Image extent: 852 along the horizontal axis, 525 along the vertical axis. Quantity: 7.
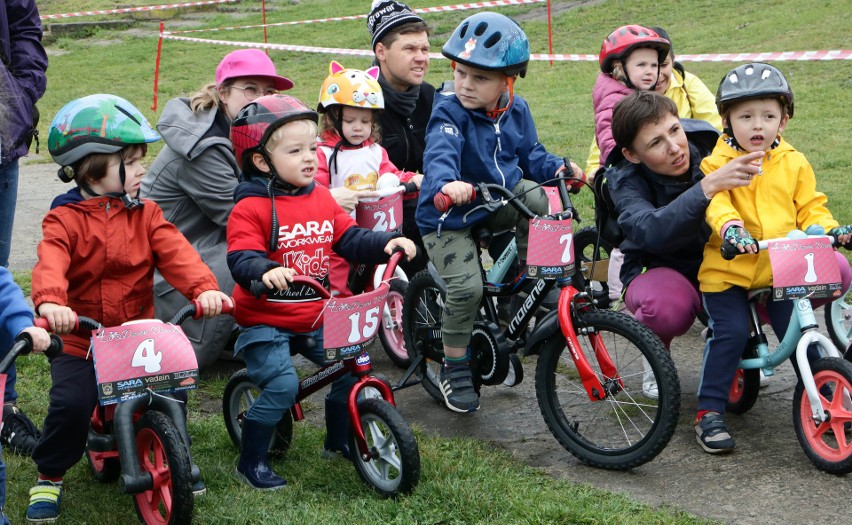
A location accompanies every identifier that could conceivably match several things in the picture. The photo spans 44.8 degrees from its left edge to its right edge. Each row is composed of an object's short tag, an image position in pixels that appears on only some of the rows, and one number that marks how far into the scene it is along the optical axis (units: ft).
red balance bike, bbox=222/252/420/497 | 12.86
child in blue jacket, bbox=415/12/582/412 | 15.14
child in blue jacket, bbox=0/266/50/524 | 10.63
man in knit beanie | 19.90
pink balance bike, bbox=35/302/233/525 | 11.96
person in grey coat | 18.17
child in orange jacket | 12.92
